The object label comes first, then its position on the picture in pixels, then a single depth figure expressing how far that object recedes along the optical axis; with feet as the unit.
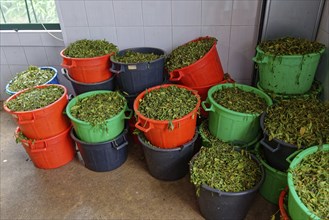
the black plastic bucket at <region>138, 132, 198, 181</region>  6.00
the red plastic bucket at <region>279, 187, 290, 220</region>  4.22
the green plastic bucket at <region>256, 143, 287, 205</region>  5.35
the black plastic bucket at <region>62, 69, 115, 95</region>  7.04
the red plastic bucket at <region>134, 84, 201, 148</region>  5.56
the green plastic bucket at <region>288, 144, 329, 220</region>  3.66
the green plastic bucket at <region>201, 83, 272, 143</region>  5.64
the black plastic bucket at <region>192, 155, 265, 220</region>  4.82
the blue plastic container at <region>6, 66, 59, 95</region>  7.44
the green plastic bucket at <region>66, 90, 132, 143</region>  6.11
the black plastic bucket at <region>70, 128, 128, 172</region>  6.46
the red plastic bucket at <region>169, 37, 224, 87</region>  6.43
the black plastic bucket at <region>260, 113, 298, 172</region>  4.88
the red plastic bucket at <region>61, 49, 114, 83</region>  6.70
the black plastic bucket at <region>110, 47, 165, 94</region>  6.44
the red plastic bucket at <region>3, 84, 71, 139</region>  6.11
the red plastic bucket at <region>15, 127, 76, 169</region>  6.61
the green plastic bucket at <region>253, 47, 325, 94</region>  5.79
